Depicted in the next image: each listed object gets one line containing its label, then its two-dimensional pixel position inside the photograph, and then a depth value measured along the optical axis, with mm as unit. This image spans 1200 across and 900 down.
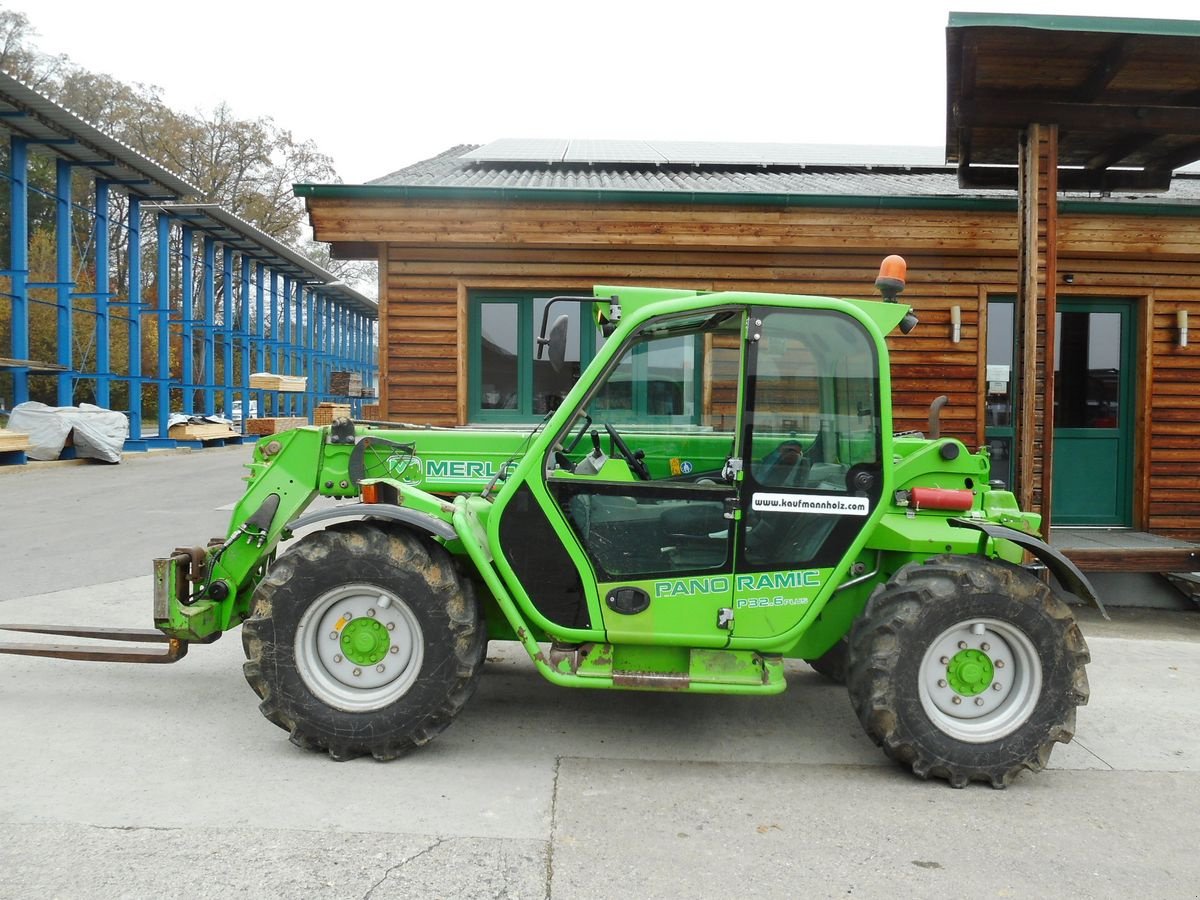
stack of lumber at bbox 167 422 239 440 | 22161
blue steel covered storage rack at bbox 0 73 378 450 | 16172
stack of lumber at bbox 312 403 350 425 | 12141
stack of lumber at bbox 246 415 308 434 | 17125
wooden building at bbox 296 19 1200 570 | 8617
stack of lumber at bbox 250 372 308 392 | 27688
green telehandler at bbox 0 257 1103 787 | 3773
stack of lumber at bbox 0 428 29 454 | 14875
